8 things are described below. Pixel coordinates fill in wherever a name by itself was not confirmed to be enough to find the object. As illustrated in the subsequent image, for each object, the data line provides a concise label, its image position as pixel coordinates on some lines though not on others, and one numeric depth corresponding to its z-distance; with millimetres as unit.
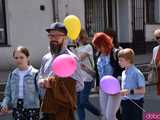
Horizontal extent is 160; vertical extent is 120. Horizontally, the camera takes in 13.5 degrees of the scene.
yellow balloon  9150
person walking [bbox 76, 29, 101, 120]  10632
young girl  7564
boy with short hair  8362
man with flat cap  6629
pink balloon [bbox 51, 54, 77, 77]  6540
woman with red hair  9121
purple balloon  8142
